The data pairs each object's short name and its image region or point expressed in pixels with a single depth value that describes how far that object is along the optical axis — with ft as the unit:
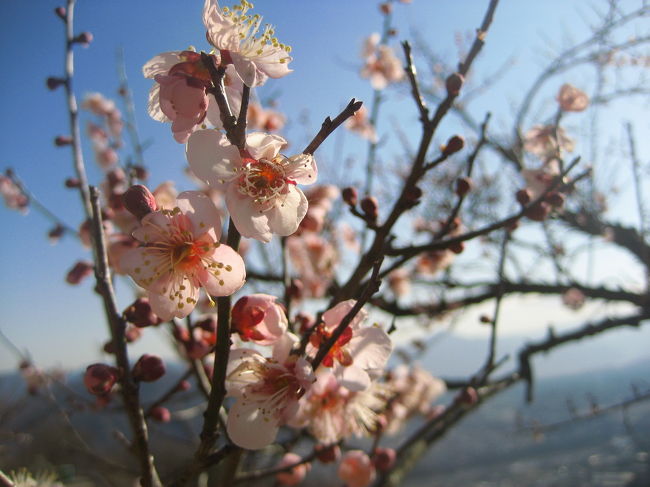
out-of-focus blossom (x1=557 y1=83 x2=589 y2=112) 0.61
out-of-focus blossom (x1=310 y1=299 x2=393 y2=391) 0.36
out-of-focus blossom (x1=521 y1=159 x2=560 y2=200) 0.57
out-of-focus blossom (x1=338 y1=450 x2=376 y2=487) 0.68
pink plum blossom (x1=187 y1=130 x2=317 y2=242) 0.31
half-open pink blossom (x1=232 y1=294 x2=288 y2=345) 0.33
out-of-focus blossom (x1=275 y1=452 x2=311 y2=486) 0.63
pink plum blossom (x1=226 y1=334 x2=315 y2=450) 0.34
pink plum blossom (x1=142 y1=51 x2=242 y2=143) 0.32
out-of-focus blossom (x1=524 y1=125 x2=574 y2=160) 0.62
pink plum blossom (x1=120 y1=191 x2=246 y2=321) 0.31
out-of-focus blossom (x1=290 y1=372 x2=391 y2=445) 0.51
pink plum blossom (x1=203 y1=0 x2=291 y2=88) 0.35
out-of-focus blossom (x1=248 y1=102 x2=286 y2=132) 0.82
